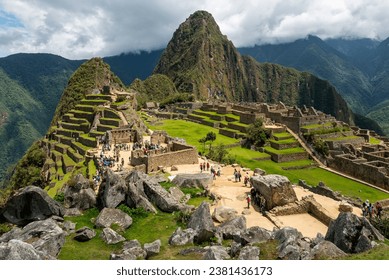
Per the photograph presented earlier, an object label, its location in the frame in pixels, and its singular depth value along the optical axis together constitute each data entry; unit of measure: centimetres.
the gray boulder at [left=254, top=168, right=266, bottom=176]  2577
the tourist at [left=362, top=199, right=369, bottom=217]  2038
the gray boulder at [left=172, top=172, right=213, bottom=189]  2088
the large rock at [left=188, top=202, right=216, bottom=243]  1367
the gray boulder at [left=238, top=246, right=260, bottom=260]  1138
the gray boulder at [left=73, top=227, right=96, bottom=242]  1415
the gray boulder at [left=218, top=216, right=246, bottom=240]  1416
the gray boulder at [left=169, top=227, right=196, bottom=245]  1362
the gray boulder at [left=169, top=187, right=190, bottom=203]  1875
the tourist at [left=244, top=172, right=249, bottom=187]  2205
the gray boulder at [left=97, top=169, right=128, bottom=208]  1722
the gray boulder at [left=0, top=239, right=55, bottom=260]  1032
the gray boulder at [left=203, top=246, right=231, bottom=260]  1121
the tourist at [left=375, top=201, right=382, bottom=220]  2071
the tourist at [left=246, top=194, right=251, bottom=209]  1847
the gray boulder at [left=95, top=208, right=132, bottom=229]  1547
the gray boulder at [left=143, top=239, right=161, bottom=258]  1262
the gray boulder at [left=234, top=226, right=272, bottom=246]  1288
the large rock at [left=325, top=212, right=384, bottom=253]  1253
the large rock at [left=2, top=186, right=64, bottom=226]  1600
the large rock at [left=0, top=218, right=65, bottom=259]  1259
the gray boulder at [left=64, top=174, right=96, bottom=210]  1793
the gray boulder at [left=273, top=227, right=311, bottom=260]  1140
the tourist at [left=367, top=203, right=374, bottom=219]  2033
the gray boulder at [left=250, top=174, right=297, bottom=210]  1844
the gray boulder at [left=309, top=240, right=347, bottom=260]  1124
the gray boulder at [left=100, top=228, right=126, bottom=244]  1407
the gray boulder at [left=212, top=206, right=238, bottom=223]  1647
